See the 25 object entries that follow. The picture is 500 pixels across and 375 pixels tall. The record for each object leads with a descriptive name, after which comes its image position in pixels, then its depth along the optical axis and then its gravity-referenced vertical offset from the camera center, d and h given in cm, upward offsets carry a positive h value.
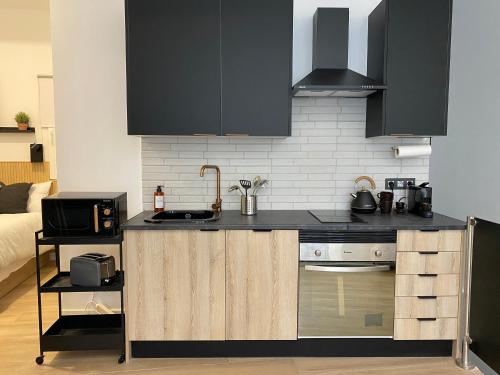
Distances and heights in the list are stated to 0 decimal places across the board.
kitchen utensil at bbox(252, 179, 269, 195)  285 -25
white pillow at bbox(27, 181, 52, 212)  428 -49
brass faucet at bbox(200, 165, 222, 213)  290 -34
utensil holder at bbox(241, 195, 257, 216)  277 -38
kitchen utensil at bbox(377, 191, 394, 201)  285 -31
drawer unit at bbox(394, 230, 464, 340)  241 -86
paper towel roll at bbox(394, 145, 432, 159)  285 +5
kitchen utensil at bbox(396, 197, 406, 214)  285 -41
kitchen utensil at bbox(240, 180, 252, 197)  276 -22
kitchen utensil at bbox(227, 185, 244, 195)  284 -26
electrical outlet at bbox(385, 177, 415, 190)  301 -21
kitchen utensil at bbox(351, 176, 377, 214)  281 -37
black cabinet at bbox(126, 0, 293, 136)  252 +63
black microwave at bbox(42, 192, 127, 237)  241 -42
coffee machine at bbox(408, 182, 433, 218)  266 -33
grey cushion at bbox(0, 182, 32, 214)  420 -54
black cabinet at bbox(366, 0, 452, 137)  253 +65
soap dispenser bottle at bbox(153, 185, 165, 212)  288 -37
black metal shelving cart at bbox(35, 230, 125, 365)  238 -123
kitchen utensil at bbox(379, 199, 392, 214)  285 -39
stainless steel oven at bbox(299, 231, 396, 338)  241 -87
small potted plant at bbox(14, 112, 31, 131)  461 +42
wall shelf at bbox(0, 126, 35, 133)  462 +30
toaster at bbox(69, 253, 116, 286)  244 -80
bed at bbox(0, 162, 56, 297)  344 -94
